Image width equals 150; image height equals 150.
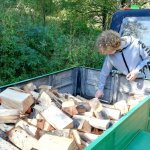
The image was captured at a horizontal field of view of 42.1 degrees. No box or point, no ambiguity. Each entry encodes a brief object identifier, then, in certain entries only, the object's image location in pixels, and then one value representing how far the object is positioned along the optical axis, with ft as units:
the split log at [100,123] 5.21
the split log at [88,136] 4.94
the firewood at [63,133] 4.74
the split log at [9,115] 5.41
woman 7.13
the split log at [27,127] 5.04
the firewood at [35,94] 6.41
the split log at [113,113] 5.92
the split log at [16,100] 5.76
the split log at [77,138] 4.58
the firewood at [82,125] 5.17
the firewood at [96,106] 6.09
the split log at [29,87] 6.57
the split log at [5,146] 4.48
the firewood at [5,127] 5.07
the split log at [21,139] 4.66
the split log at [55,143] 4.22
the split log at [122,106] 6.34
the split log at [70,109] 5.77
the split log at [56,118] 5.12
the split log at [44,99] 6.22
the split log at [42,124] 5.17
